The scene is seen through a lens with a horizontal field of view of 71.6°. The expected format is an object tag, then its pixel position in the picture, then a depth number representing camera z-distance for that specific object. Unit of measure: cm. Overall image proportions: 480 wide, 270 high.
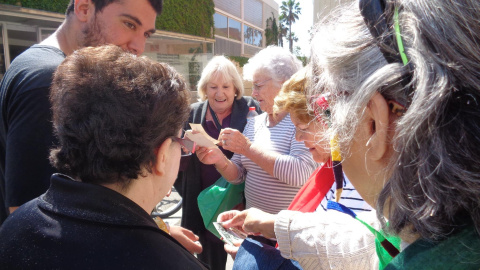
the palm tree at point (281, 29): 5856
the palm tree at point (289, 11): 6631
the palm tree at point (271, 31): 4456
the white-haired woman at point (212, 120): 297
